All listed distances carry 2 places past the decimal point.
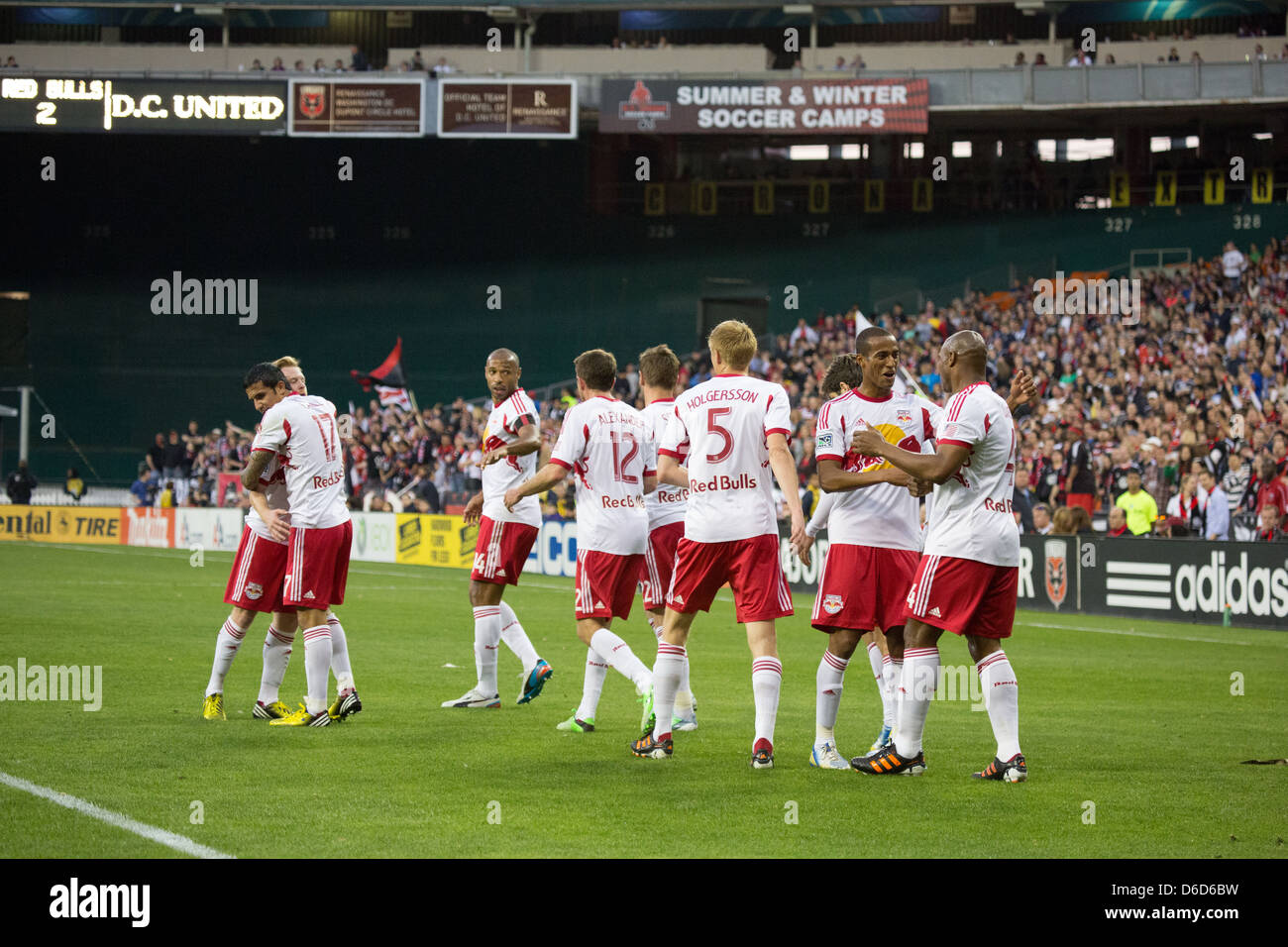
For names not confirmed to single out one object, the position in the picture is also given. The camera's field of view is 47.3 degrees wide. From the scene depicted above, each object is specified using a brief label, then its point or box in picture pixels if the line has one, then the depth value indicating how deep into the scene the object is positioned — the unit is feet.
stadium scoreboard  120.67
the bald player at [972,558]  24.94
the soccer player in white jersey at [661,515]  32.28
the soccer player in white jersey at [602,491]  30.68
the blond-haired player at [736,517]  26.53
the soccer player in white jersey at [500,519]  34.12
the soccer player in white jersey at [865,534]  26.73
